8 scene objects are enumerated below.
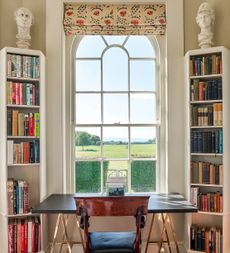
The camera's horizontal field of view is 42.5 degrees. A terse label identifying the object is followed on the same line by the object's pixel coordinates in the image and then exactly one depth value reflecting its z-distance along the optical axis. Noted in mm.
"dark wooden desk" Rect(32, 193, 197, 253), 2444
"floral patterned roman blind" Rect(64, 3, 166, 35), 3184
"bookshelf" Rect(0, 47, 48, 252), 2807
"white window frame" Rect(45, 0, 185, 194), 3115
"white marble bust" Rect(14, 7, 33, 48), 2959
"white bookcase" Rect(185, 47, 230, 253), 2834
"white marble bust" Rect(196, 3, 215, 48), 2957
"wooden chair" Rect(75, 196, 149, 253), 2205
